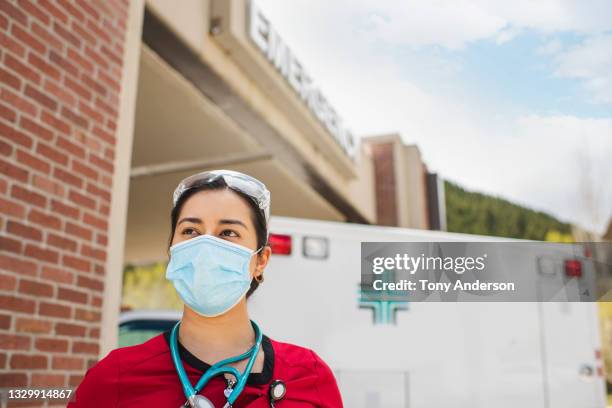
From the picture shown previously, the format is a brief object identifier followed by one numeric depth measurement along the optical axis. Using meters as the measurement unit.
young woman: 1.68
